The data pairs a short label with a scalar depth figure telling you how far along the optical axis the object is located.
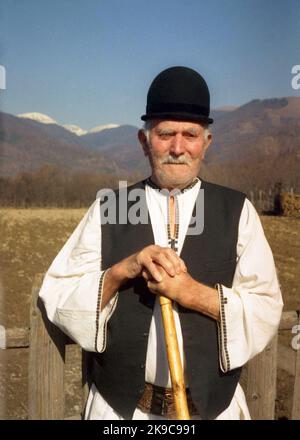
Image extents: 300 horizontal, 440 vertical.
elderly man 1.65
